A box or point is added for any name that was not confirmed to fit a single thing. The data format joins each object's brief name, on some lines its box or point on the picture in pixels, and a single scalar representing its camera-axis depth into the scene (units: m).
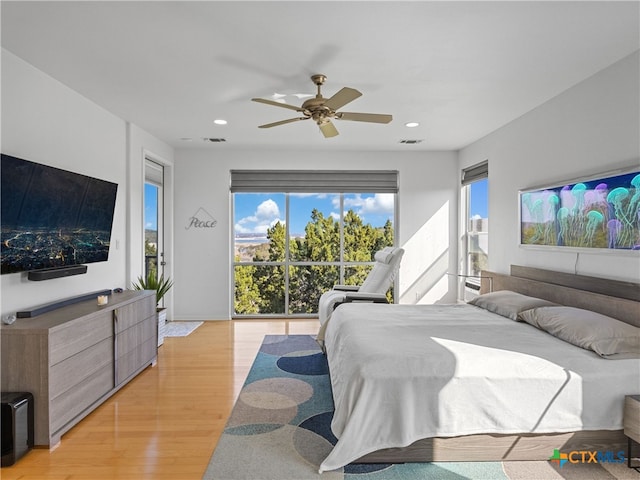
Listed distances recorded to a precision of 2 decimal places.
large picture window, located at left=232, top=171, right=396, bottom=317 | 5.89
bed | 2.01
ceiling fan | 2.78
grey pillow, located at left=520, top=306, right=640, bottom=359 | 2.23
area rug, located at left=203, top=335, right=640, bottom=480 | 2.03
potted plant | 4.18
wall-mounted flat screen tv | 2.45
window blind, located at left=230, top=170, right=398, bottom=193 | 5.71
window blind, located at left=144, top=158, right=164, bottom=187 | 4.98
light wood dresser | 2.27
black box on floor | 2.11
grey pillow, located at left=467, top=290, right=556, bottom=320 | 3.11
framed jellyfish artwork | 2.62
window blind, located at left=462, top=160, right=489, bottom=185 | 4.92
